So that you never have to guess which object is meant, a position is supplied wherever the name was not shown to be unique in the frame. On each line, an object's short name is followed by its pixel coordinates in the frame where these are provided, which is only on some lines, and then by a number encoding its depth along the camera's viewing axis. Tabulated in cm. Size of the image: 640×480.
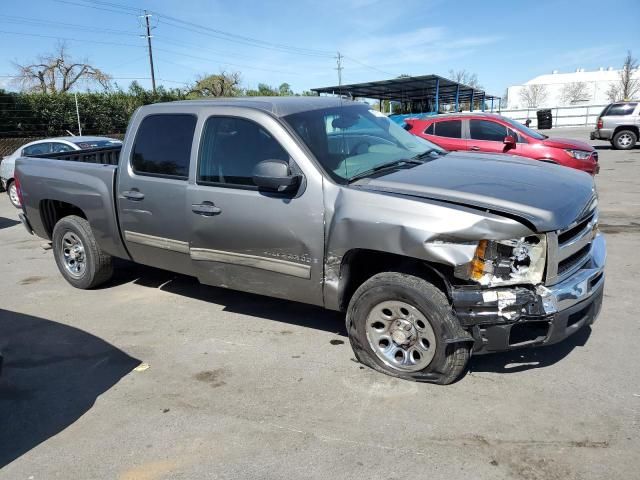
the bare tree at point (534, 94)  8888
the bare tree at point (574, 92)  8550
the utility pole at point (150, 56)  4487
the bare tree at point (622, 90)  7312
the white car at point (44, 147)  1100
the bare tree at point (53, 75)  5244
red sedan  1030
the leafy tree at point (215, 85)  4967
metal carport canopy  2596
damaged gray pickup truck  310
